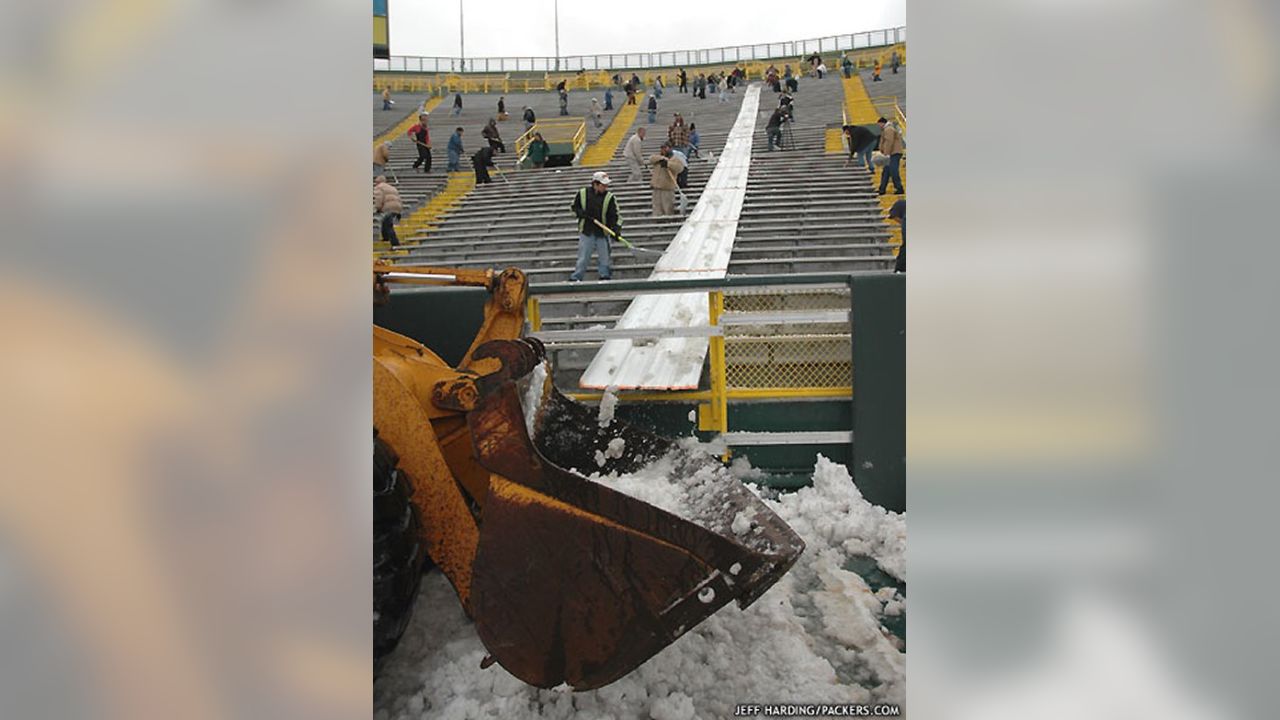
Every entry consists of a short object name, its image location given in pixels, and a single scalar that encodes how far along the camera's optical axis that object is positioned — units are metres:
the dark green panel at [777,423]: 3.46
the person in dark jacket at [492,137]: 15.27
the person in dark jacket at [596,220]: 6.62
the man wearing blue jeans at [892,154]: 9.38
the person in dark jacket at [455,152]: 14.95
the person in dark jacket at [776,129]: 15.81
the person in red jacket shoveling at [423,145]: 14.85
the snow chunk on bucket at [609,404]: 3.27
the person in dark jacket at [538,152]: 16.36
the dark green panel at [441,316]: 3.59
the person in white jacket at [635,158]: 12.37
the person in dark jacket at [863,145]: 12.35
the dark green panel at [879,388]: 3.33
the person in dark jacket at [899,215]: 4.93
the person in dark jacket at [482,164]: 13.91
